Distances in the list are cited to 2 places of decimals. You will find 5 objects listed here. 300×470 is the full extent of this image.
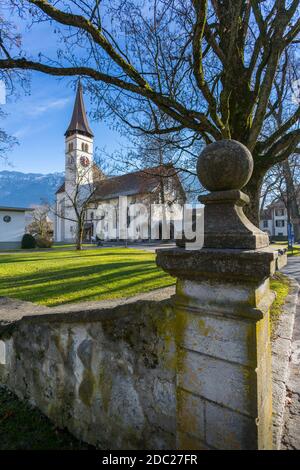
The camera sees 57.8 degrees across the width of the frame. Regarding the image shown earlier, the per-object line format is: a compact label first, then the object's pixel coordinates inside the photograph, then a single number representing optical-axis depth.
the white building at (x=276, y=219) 56.94
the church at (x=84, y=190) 48.50
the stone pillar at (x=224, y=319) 1.52
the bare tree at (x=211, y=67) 4.71
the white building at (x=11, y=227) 28.52
